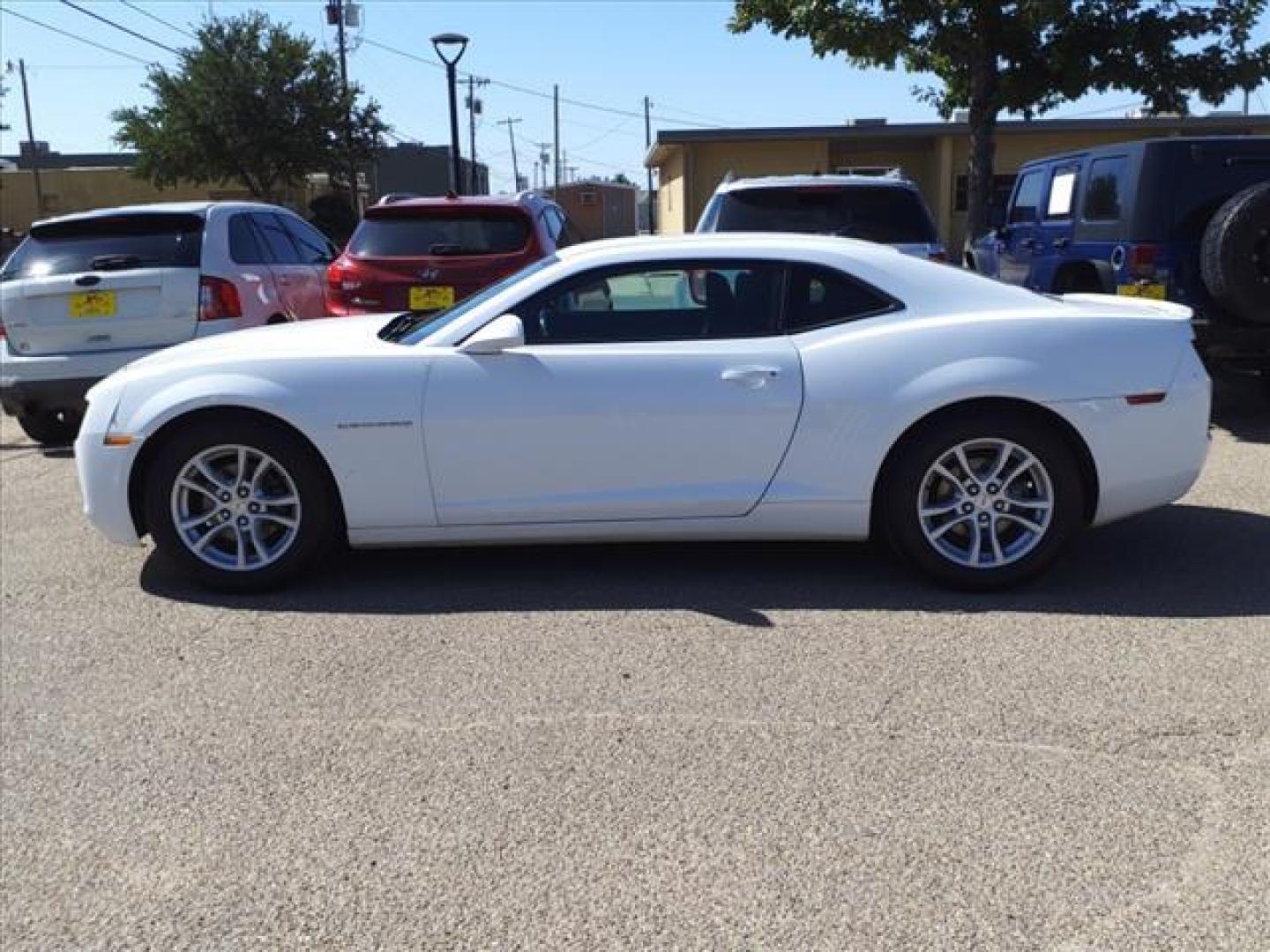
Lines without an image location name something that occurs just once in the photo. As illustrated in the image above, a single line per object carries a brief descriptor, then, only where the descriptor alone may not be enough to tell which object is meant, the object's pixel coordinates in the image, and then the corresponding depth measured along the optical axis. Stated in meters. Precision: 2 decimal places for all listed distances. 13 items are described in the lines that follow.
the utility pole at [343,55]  33.53
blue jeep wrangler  7.36
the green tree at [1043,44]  14.07
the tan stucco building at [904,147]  26.27
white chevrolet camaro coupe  4.62
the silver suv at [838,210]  7.83
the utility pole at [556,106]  79.57
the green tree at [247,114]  32.22
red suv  8.05
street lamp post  17.05
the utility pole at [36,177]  47.12
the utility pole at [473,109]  63.62
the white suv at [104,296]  7.93
